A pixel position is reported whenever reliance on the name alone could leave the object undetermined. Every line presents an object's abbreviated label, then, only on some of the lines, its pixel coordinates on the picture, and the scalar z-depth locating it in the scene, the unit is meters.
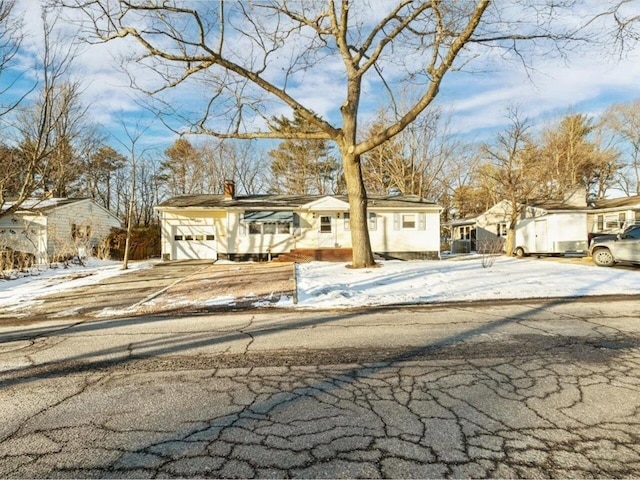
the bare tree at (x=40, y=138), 10.98
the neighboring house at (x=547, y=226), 20.88
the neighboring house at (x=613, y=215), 21.39
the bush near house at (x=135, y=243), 22.89
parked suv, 12.98
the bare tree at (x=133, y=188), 16.05
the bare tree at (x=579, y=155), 32.03
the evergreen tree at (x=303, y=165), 34.44
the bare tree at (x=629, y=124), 34.28
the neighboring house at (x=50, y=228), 20.28
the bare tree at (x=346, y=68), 11.18
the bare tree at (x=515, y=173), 20.34
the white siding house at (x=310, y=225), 18.52
